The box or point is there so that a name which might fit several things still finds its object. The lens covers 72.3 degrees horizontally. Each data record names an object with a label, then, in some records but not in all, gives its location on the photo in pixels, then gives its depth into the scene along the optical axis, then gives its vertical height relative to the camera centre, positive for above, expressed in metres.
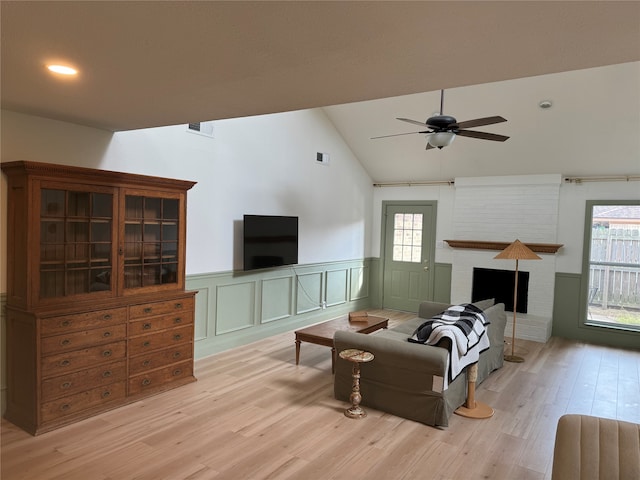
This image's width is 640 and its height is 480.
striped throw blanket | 3.62 -0.91
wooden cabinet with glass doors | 3.29 -0.62
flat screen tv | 5.50 -0.23
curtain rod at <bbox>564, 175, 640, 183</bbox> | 6.07 +0.80
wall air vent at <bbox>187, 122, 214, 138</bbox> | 4.92 +1.06
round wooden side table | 3.71 -1.34
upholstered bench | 1.73 -0.88
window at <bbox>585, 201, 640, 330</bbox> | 6.23 -0.41
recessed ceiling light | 2.32 +0.79
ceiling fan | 3.99 +0.96
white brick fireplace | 6.62 +0.07
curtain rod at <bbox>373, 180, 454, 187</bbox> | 7.66 +0.82
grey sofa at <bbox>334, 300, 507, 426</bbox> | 3.54 -1.31
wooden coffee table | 4.76 -1.20
